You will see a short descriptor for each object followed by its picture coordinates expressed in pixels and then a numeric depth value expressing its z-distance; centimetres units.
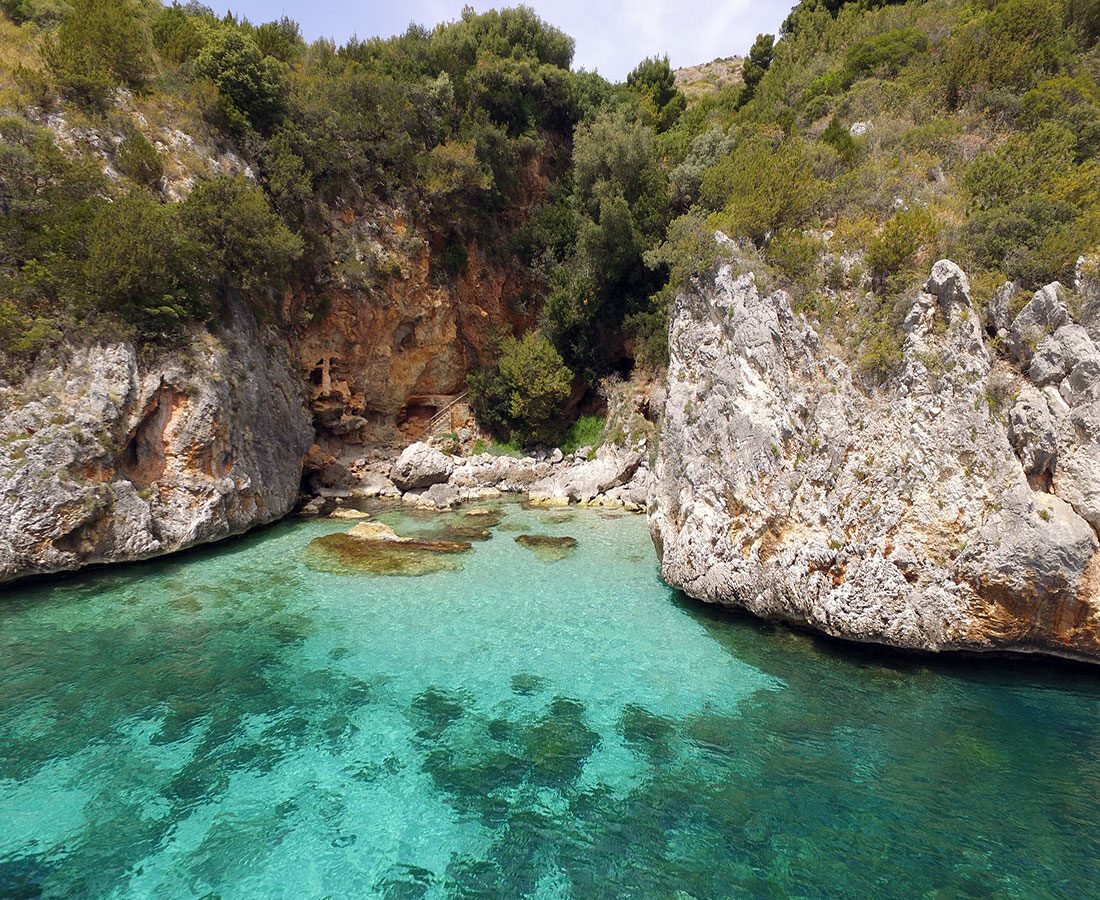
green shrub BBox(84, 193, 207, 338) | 1271
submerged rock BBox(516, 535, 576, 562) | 1379
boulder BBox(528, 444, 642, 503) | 2019
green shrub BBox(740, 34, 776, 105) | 2841
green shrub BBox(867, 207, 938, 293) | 1016
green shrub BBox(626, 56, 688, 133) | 3092
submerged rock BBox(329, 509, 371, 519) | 1750
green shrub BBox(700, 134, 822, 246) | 1255
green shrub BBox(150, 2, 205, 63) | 1831
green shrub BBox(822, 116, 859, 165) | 1440
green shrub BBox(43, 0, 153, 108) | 1512
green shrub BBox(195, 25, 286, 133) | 1797
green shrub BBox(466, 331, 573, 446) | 2366
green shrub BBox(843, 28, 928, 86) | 1930
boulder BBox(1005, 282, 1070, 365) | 844
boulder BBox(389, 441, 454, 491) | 2102
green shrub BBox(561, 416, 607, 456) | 2430
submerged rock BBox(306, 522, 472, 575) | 1275
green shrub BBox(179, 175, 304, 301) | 1488
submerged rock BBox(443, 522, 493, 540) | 1543
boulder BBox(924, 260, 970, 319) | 911
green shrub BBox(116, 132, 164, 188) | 1478
